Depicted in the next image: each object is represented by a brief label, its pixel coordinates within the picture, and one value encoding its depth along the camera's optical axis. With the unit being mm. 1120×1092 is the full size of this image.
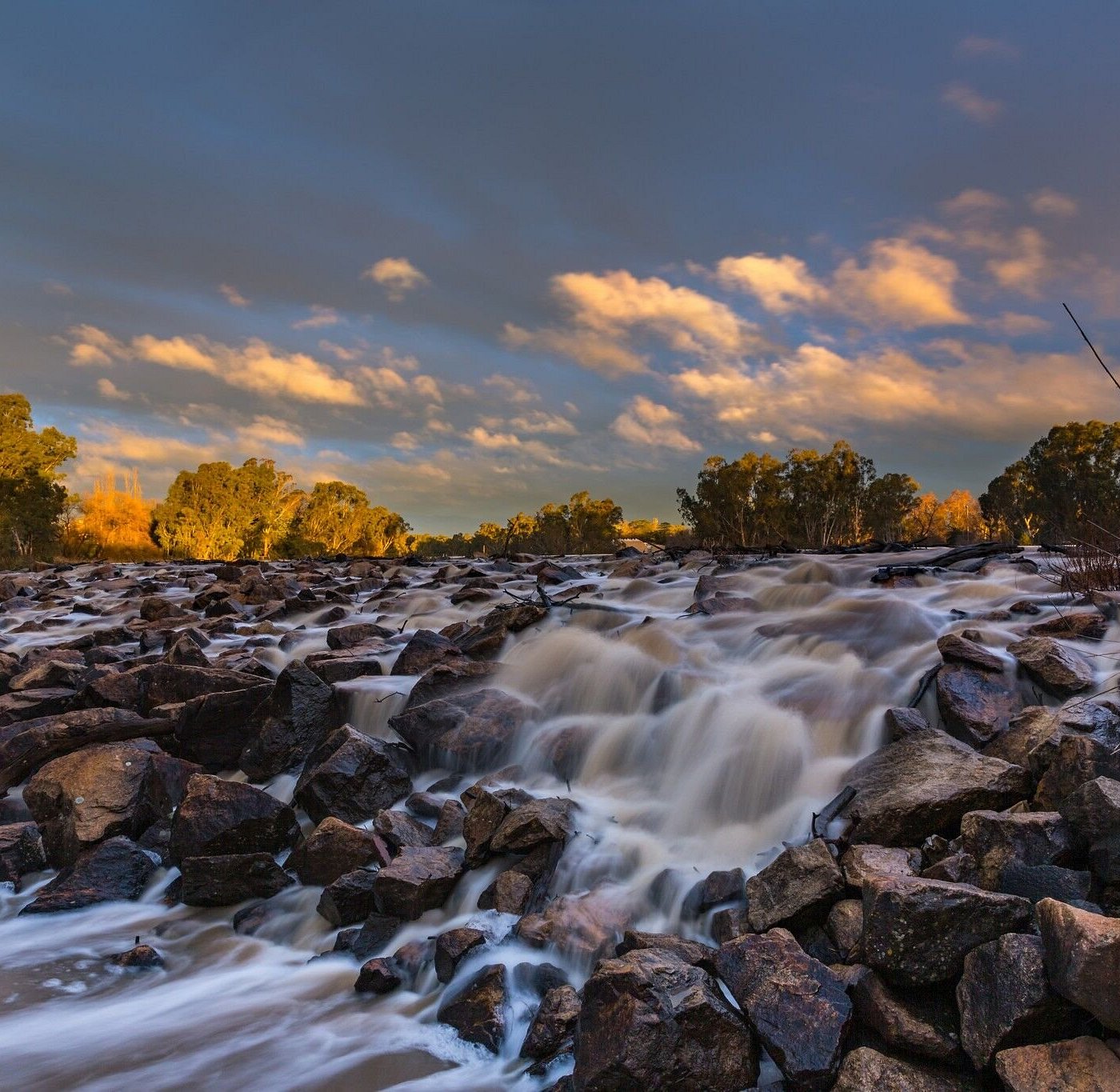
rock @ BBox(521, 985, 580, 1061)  2324
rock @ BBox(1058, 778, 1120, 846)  2273
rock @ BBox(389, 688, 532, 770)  4492
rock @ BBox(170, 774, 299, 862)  3613
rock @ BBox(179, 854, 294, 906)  3488
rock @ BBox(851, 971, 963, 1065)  1919
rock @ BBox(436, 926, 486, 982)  2740
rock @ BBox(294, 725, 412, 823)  3984
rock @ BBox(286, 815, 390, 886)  3479
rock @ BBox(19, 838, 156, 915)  3512
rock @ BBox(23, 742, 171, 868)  3945
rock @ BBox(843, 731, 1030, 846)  2752
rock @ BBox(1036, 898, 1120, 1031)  1724
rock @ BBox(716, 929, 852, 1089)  1963
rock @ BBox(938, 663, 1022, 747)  3508
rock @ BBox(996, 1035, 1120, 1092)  1685
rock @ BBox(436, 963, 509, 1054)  2445
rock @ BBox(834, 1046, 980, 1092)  1865
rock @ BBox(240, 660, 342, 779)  4746
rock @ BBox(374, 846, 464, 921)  3100
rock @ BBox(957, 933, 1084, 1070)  1833
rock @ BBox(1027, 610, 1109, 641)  4578
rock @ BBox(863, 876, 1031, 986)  2033
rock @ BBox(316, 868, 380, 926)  3193
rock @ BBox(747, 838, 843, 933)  2490
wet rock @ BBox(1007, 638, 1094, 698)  3711
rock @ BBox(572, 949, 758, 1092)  1969
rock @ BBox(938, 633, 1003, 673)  3959
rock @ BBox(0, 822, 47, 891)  3775
